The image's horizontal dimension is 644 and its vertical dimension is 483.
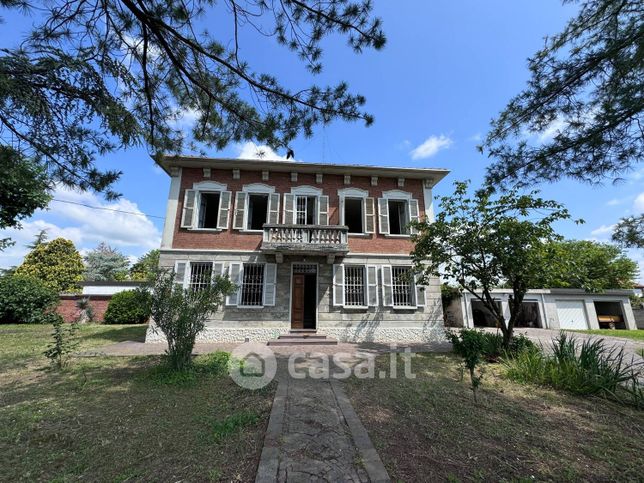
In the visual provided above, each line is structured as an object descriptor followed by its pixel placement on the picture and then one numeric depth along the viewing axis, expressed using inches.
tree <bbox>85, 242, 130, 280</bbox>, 1131.3
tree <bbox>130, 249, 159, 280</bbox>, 1148.5
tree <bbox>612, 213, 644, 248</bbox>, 192.9
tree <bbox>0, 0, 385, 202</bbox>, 122.3
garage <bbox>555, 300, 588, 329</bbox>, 648.4
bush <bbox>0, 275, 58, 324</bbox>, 518.0
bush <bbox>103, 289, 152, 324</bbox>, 536.1
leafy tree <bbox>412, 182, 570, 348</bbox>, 269.4
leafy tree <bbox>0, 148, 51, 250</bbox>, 121.8
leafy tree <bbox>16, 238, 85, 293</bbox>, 836.0
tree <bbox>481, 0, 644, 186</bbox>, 119.6
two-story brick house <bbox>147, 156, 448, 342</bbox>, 409.1
